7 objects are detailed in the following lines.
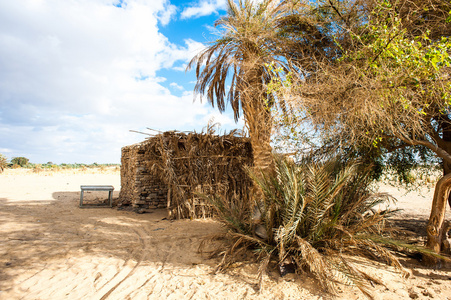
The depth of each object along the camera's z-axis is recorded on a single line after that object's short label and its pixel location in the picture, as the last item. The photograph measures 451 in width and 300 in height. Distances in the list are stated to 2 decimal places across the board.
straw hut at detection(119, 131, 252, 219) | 8.39
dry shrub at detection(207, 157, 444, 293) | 3.89
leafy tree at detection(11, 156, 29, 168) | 38.18
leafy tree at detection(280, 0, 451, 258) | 4.23
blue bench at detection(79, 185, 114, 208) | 10.86
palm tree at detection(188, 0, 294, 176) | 6.87
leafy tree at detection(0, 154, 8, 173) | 25.71
